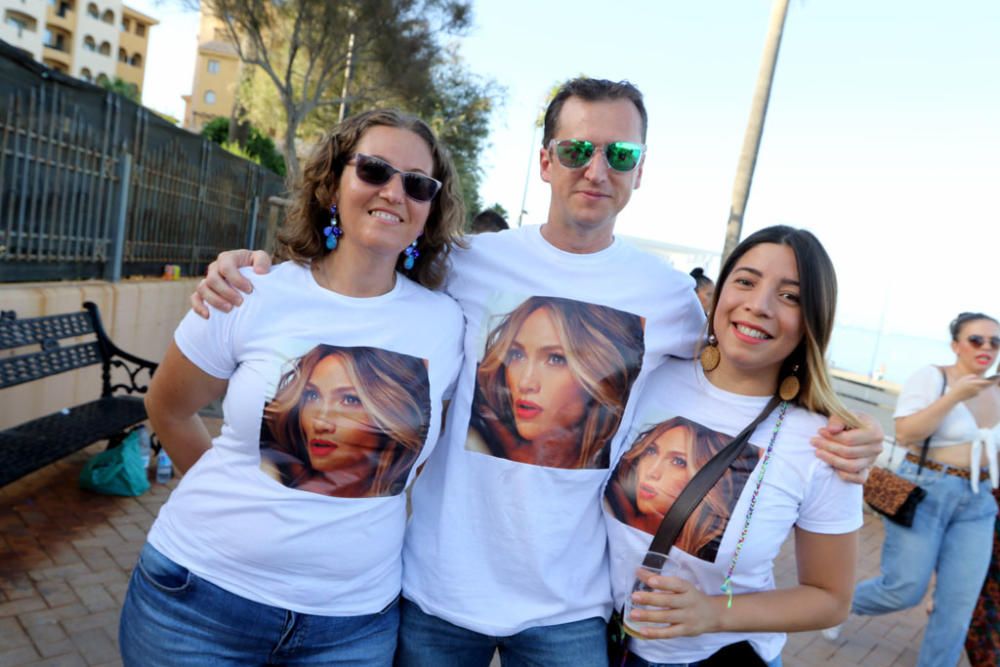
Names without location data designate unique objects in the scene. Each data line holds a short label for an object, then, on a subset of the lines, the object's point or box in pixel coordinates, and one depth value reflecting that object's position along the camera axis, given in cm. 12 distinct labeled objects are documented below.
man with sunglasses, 187
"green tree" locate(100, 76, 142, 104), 4300
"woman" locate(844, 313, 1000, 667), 380
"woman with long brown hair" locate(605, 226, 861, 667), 180
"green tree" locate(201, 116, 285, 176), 2266
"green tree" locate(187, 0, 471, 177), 1686
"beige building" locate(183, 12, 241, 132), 6278
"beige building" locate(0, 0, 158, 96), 5178
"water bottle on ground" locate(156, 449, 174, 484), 521
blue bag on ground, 476
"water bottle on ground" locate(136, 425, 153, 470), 518
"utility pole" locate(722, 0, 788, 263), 862
